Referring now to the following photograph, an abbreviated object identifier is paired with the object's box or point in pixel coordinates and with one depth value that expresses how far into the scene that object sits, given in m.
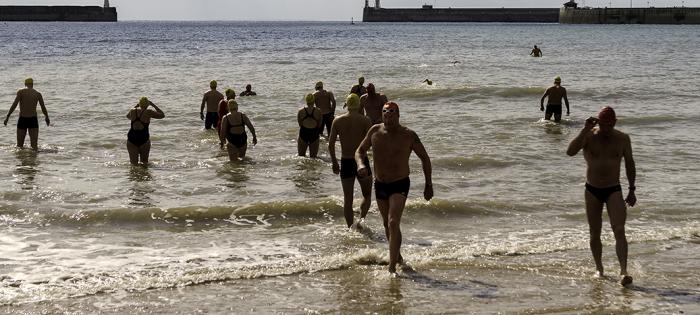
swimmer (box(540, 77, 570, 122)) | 22.00
